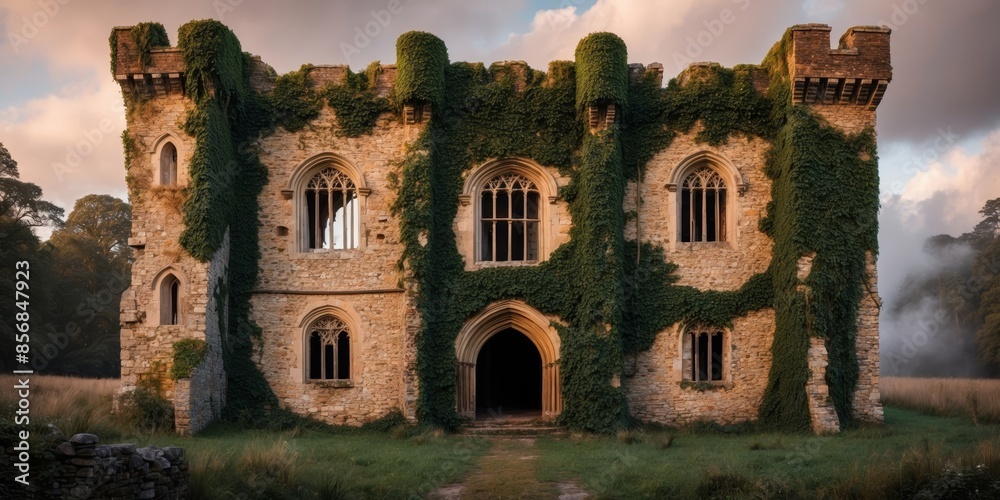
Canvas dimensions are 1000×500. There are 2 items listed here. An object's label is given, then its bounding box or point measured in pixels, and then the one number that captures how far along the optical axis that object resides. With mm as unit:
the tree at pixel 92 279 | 37625
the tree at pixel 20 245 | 30734
